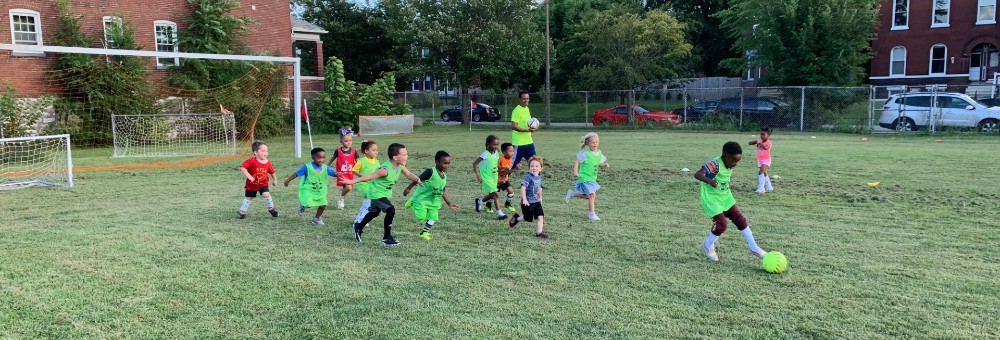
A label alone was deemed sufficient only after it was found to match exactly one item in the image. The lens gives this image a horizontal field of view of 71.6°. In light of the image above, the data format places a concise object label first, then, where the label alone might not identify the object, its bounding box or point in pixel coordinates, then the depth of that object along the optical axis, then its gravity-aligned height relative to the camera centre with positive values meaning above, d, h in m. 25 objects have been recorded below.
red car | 29.80 -0.39
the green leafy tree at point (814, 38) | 27.25 +2.79
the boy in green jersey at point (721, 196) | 6.18 -0.80
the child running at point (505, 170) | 8.69 -0.77
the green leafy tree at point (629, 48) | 33.88 +2.99
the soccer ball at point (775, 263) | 5.79 -1.30
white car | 22.41 -0.18
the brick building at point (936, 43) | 34.50 +3.26
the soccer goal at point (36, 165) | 12.22 -1.17
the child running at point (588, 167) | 8.52 -0.72
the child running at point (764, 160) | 10.45 -0.79
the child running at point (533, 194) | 7.54 -0.93
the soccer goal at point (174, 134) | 20.00 -0.73
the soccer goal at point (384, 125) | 27.27 -0.60
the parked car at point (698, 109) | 29.43 -0.05
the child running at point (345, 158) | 9.30 -0.65
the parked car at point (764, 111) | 26.31 -0.13
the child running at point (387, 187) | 7.09 -0.79
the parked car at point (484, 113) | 38.25 -0.22
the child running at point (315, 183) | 8.22 -0.87
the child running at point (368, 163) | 7.66 -0.59
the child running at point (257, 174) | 8.65 -0.80
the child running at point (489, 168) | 8.35 -0.71
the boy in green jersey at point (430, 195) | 7.31 -0.91
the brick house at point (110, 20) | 21.92 +3.03
